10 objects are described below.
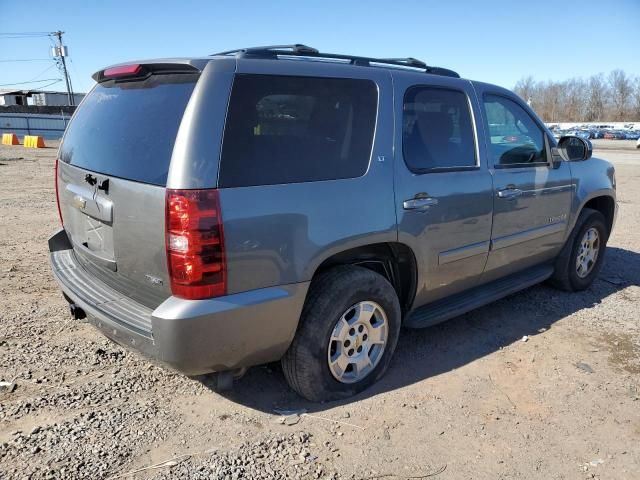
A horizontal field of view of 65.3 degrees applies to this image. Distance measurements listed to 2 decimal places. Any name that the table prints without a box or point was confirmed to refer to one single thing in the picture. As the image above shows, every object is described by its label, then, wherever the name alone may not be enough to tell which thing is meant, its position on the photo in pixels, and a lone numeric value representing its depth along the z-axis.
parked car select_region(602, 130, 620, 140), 54.31
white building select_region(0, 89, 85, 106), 58.75
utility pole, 50.50
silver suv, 2.37
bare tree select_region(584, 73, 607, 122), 110.69
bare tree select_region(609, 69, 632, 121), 107.19
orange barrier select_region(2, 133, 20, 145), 27.44
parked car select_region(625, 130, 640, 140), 52.88
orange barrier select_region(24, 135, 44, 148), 25.01
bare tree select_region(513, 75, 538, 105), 114.45
